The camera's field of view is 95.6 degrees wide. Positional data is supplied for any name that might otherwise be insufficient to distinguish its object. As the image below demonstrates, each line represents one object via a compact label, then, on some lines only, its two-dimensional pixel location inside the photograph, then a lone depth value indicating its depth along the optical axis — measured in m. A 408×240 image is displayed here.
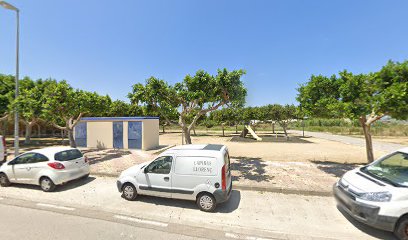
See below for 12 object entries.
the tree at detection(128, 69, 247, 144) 8.26
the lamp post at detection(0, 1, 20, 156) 9.19
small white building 15.70
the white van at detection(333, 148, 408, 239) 3.66
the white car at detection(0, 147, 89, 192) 6.44
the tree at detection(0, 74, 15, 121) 14.85
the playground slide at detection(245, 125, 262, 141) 25.26
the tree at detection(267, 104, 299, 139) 28.92
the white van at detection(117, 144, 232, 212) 4.97
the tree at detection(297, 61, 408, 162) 6.20
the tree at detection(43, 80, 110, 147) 9.86
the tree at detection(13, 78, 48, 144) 9.70
